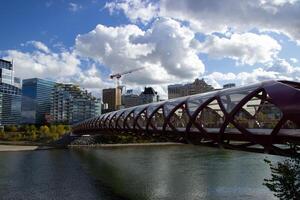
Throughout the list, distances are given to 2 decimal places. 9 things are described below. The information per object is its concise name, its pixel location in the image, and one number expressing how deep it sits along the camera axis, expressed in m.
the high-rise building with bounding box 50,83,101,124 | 98.01
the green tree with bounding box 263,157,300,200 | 10.73
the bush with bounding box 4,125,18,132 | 72.59
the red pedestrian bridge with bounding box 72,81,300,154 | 9.23
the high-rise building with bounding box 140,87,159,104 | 118.11
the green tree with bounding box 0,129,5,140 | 64.60
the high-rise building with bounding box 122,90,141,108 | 123.97
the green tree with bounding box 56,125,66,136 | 66.35
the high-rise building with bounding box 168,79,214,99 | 98.80
